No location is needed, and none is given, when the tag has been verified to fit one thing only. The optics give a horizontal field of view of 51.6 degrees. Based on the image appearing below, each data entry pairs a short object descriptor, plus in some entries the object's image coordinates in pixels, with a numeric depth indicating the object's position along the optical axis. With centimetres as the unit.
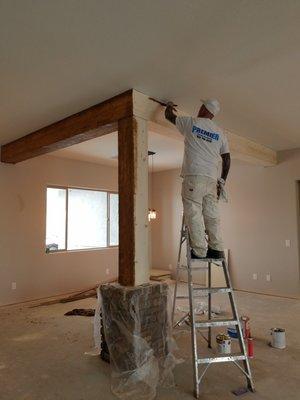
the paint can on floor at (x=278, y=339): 327
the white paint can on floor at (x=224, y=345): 293
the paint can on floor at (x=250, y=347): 304
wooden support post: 290
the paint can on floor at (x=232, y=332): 338
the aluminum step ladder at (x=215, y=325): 231
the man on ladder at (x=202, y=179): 265
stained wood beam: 310
